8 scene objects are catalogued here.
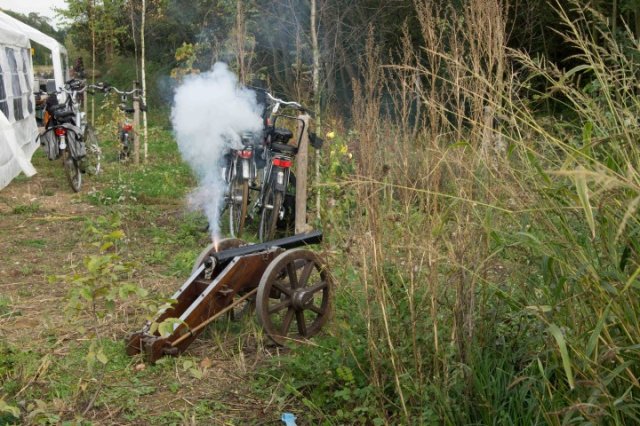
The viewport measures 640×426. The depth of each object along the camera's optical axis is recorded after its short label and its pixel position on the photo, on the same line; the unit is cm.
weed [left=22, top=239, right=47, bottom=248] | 681
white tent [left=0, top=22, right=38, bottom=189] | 1012
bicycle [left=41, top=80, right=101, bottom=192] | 959
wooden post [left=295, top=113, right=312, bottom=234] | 659
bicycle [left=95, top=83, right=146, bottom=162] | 1212
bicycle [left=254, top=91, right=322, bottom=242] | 654
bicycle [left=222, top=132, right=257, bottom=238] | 665
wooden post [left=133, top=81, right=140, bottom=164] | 1207
